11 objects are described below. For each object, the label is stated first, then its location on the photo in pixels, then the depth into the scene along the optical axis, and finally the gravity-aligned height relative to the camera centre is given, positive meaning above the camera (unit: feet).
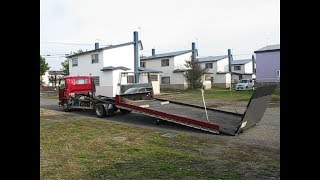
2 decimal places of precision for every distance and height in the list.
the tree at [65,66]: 217.68 +15.76
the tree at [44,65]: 194.63 +15.24
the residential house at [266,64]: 140.70 +11.07
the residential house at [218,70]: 186.80 +10.76
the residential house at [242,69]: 208.83 +12.96
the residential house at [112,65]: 115.65 +9.02
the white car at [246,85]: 140.26 +0.18
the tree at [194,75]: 150.51 +5.65
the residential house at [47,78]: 284.31 +7.86
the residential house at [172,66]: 157.79 +11.35
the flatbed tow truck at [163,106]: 35.65 -3.68
